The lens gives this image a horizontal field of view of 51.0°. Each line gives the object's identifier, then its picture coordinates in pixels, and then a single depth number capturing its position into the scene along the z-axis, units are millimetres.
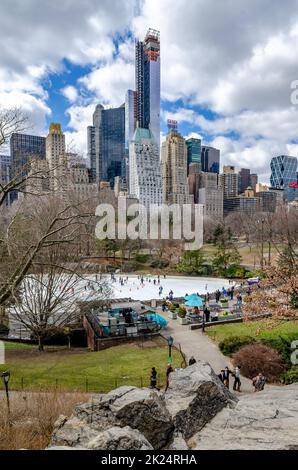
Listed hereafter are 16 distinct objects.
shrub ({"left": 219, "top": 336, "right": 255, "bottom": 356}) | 17734
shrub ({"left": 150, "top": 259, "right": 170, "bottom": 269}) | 55531
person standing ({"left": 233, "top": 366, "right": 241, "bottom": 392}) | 13729
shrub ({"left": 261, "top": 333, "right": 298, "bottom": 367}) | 16123
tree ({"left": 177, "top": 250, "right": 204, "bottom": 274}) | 47969
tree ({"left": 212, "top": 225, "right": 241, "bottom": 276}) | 47875
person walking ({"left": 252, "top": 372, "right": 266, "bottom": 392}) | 13273
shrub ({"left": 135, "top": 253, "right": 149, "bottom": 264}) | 59903
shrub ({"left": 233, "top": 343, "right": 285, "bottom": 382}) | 15078
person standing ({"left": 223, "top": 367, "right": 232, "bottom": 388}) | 13742
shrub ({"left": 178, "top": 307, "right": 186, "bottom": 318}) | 26239
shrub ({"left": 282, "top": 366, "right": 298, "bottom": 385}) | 14320
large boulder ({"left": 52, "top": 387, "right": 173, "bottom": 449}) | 7020
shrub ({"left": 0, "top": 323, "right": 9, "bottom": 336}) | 24731
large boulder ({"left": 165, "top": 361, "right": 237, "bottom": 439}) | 8094
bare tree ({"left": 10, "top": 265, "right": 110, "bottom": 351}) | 20234
